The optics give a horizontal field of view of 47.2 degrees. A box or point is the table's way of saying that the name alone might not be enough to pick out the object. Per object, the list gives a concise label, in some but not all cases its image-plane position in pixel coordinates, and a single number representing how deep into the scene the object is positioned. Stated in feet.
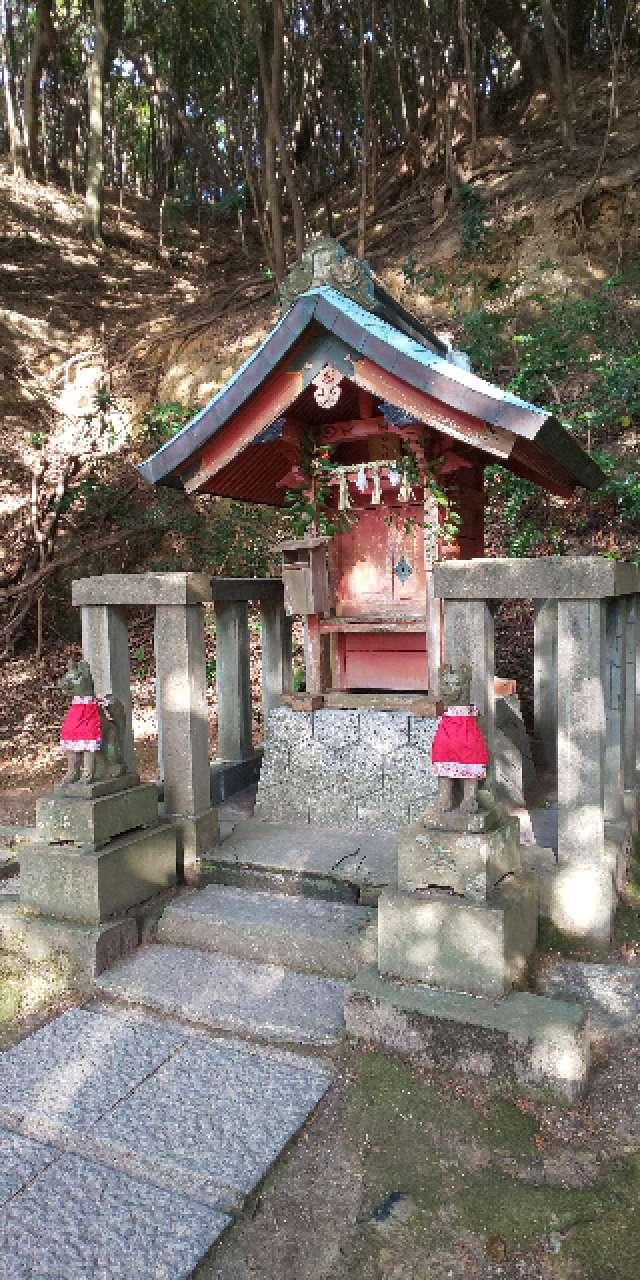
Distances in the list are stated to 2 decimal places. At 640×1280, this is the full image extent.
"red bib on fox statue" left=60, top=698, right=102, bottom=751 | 14.26
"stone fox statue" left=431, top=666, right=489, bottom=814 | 11.50
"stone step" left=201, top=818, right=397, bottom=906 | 15.11
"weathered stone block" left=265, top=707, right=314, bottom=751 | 19.58
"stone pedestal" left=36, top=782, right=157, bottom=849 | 13.98
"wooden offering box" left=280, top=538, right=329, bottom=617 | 20.03
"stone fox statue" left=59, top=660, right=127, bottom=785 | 14.28
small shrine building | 16.37
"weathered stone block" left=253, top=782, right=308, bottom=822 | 18.92
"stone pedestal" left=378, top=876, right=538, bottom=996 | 10.69
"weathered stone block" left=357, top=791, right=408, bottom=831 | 17.95
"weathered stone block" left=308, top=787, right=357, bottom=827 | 18.45
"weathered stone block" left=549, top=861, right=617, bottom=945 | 13.16
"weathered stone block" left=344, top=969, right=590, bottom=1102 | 9.96
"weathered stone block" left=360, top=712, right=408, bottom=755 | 18.43
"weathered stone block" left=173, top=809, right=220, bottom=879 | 16.43
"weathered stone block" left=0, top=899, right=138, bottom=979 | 13.53
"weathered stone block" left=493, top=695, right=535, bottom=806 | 18.78
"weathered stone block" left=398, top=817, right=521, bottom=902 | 10.97
